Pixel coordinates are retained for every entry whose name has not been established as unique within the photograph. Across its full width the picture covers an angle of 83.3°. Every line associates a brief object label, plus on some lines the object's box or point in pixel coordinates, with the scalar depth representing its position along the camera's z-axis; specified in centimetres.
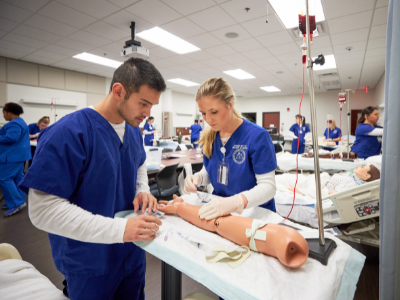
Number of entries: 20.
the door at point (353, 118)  992
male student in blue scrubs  76
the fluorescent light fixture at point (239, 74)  651
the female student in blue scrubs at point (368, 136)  336
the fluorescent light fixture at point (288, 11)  302
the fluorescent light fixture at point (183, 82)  784
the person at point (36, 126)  516
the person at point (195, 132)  791
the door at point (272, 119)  1159
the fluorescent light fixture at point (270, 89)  895
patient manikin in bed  223
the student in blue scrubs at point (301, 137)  622
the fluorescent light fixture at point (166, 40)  404
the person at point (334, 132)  572
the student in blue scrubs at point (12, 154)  298
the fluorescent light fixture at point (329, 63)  518
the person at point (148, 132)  668
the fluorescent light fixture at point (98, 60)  534
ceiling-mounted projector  389
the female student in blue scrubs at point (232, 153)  104
